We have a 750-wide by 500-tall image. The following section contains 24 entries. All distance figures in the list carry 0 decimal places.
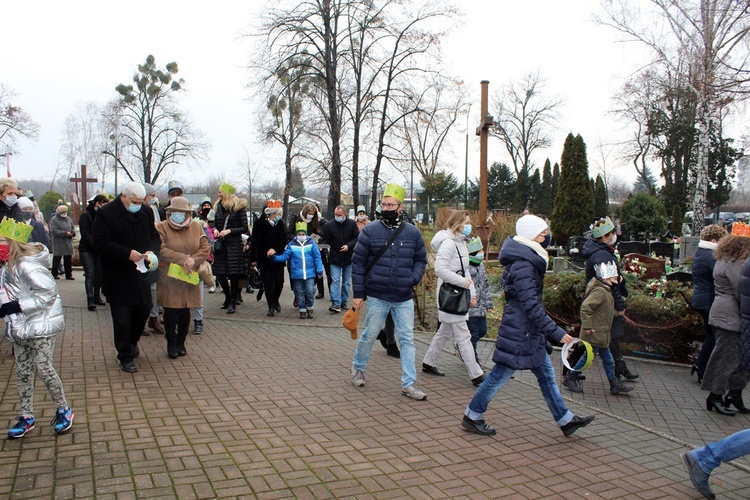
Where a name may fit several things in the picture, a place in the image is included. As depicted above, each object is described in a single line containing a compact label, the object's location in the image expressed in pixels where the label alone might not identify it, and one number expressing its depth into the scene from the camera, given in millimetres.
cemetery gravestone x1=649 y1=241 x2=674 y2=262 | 19555
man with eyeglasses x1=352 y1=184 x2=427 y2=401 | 5637
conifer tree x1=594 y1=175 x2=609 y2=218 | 43288
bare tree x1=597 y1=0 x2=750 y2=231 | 11445
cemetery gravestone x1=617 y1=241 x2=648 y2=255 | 18078
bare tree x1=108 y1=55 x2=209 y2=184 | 41312
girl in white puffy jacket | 4191
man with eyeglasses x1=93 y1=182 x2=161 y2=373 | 5883
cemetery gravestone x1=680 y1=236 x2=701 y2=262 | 18341
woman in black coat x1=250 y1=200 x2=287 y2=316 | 9734
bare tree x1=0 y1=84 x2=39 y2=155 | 28516
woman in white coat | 5887
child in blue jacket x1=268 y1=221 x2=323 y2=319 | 9695
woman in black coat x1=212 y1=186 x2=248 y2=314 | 9562
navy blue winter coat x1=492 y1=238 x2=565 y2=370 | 4418
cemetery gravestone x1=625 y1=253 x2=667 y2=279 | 10641
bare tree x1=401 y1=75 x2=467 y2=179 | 24969
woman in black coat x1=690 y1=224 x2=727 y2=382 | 6125
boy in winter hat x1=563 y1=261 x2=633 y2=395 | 5891
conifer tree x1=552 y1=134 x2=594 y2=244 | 27594
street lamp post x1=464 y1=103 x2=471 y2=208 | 50553
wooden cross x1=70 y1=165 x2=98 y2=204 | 28283
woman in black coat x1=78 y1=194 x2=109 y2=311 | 9531
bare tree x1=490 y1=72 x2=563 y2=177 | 53781
